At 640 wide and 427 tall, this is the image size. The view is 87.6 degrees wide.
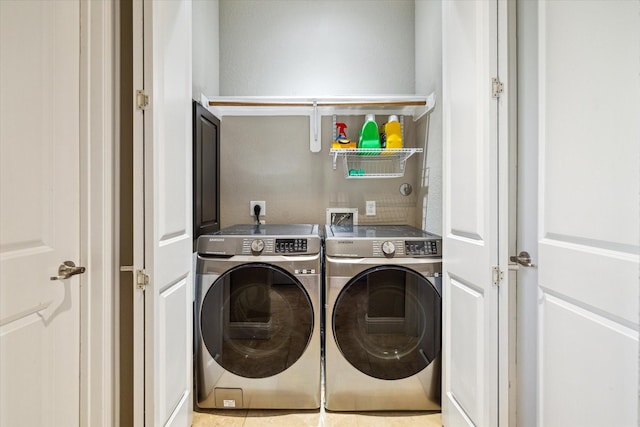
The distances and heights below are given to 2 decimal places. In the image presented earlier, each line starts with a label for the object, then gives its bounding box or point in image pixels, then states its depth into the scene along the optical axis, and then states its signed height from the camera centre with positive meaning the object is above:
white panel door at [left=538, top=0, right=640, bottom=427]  0.76 -0.01
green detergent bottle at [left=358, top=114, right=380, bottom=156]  2.11 +0.46
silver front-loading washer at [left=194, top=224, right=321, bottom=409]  1.64 -0.52
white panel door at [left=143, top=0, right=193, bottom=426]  1.14 -0.02
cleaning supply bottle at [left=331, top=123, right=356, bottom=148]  2.14 +0.45
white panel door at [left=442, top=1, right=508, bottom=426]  1.16 -0.02
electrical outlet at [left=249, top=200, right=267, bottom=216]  2.39 +0.01
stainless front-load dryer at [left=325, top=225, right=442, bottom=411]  1.64 -0.57
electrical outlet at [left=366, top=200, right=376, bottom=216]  2.40 +0.00
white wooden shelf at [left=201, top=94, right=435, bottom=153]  2.04 +0.66
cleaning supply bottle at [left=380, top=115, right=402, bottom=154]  2.11 +0.47
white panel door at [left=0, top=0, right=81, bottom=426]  0.87 -0.01
